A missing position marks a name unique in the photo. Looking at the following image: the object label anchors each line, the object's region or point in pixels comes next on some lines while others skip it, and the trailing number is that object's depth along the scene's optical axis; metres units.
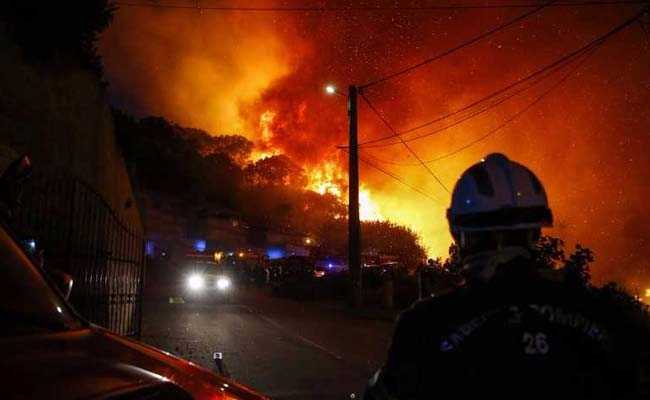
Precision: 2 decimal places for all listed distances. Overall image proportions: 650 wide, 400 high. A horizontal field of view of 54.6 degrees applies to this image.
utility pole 22.89
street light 24.09
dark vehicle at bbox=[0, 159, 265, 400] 1.54
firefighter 1.79
